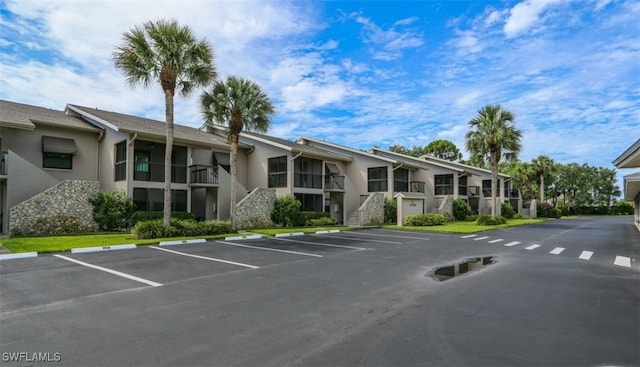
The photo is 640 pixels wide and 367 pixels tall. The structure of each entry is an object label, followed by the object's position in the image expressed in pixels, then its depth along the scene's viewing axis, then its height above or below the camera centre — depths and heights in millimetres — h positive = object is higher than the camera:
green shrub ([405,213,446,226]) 27889 -2118
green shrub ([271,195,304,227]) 23766 -1203
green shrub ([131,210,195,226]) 18938 -1281
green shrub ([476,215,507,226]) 29203 -2292
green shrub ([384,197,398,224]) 29734 -1473
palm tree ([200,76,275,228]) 20078 +5188
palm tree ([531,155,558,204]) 50594 +4380
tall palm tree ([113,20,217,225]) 16172 +6527
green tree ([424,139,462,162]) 63312 +8053
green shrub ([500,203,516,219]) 41256 -2001
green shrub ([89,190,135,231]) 18359 -878
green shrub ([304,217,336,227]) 25000 -2112
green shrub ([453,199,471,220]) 35381 -1551
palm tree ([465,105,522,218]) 30734 +5330
